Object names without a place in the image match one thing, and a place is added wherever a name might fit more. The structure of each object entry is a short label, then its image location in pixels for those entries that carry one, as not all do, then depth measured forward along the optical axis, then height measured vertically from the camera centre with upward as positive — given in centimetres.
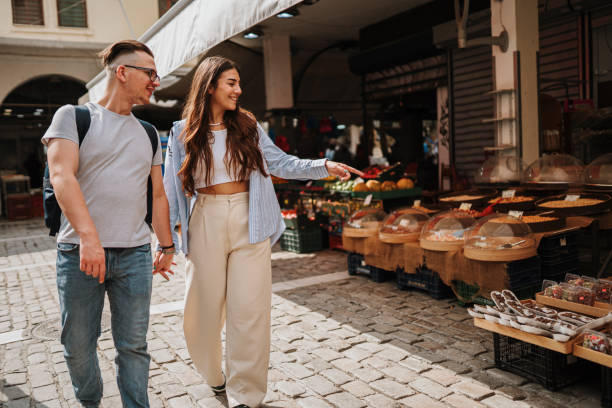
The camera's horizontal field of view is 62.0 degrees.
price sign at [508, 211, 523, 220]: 520 -55
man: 245 -22
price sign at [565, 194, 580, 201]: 578 -45
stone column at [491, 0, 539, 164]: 656 +114
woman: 324 -24
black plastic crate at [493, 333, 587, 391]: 343 -146
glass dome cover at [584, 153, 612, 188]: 612 -19
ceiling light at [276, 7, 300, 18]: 712 +244
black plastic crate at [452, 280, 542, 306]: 503 -134
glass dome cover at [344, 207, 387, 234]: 680 -72
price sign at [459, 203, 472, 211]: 625 -53
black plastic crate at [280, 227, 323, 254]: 916 -125
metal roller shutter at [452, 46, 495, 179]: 1058 +120
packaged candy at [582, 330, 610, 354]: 316 -116
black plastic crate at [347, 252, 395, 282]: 666 -137
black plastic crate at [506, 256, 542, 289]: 488 -109
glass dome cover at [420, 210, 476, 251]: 551 -74
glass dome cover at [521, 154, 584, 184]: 661 -15
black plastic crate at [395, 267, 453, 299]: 573 -136
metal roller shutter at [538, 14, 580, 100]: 901 +189
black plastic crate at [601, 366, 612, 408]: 314 -143
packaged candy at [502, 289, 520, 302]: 395 -105
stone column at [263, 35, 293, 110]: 1345 +269
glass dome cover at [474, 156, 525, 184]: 679 -12
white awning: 413 +144
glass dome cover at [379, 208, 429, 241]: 614 -72
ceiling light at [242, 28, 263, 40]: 1188 +332
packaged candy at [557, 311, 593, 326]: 356 -114
